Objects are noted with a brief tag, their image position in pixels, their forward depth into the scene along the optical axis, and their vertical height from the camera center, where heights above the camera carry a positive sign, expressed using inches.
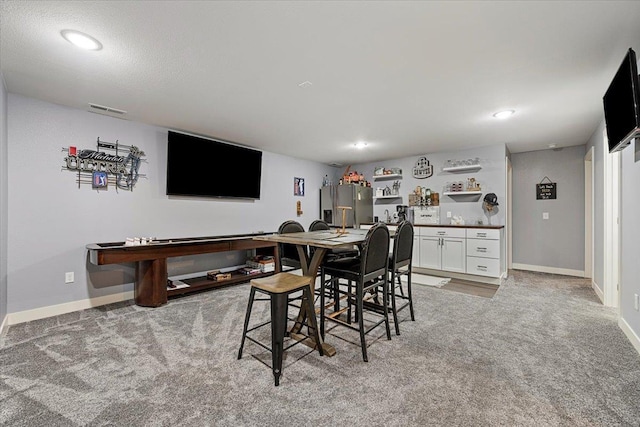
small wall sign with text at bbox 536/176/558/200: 211.2 +19.0
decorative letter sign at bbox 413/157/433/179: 227.9 +37.5
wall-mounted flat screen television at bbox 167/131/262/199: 164.6 +29.7
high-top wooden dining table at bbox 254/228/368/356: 85.3 -8.6
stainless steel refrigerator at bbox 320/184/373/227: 245.6 +11.0
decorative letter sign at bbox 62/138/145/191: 132.2 +24.5
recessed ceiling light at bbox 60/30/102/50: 76.3 +48.5
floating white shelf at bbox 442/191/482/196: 202.9 +16.1
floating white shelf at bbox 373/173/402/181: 245.4 +34.0
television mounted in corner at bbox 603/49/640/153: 72.6 +31.4
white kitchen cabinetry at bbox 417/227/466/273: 194.7 -23.9
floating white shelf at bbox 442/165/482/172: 203.9 +34.3
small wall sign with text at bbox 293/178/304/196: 243.4 +24.5
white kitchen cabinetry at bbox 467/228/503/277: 181.0 -23.9
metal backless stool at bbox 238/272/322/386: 75.9 -25.1
